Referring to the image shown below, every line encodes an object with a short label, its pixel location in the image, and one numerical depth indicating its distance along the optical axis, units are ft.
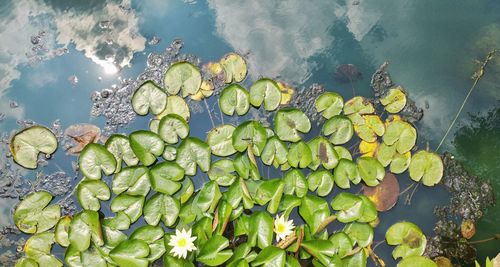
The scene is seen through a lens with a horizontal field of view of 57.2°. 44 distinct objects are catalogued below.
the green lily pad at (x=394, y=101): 9.17
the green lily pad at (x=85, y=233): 7.73
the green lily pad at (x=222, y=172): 8.37
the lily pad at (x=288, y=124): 8.54
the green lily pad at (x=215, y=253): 7.48
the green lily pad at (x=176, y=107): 8.68
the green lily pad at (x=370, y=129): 8.79
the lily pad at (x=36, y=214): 8.21
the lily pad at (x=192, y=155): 8.27
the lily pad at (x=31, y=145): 8.50
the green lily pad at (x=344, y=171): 8.47
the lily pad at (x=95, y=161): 8.21
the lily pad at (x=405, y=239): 8.38
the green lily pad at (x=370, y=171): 8.55
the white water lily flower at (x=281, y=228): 7.72
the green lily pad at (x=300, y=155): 8.38
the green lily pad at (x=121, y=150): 8.35
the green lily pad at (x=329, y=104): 8.91
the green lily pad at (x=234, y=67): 9.09
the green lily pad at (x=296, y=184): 8.21
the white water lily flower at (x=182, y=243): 7.47
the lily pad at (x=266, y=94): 8.82
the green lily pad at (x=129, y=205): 8.13
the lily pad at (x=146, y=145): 8.21
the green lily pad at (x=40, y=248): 8.16
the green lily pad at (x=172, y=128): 8.39
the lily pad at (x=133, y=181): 8.18
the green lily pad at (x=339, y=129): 8.66
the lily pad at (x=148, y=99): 8.65
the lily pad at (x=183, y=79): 8.80
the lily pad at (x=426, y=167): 8.72
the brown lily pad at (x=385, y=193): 8.63
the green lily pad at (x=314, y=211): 8.07
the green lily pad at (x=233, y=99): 8.73
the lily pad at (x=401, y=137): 8.70
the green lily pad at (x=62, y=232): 8.07
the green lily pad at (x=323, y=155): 8.46
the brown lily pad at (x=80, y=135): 8.67
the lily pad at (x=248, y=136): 8.31
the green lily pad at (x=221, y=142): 8.50
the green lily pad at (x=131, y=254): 7.61
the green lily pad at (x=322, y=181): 8.41
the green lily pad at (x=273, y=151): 8.42
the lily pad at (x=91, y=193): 8.23
